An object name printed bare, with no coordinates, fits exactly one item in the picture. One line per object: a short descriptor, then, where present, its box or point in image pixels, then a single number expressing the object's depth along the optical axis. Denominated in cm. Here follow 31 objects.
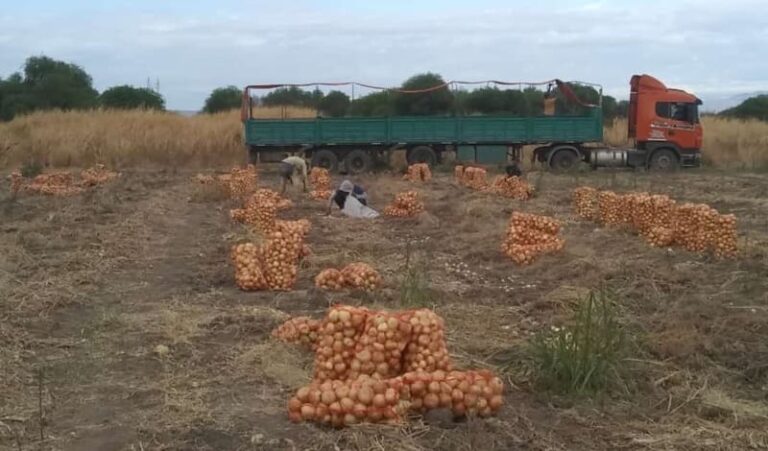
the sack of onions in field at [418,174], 2242
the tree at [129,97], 5047
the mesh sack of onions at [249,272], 819
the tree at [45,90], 4578
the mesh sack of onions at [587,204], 1358
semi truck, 2562
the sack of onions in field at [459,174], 2087
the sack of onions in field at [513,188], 1728
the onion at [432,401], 458
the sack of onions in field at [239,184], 1786
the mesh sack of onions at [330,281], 816
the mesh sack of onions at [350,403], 445
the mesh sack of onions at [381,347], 488
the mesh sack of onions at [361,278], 803
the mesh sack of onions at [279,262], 826
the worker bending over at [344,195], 1458
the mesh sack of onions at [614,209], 1202
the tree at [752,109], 4769
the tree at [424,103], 3291
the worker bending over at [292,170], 1889
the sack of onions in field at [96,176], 2023
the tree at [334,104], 3171
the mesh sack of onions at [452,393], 460
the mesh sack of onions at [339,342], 496
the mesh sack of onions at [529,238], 984
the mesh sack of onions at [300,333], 612
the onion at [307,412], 452
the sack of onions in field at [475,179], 1936
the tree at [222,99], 4766
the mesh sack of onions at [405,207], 1427
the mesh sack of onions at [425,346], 493
